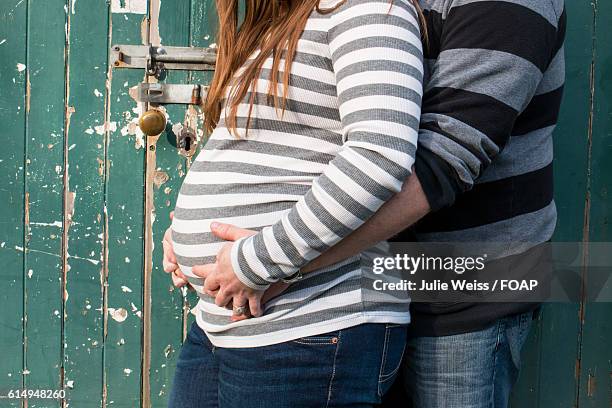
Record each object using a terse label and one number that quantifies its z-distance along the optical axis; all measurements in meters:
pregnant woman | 2.72
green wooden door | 3.24
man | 2.75
